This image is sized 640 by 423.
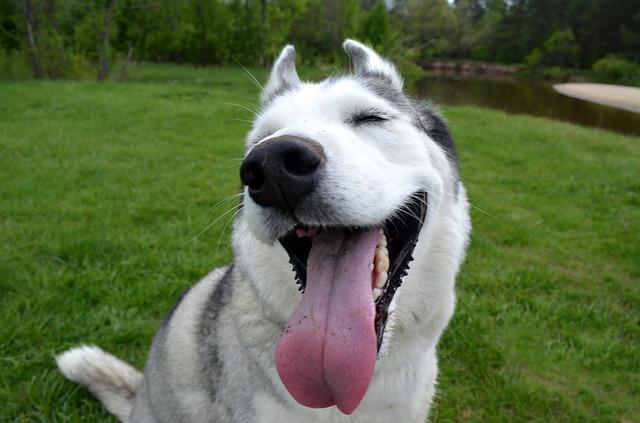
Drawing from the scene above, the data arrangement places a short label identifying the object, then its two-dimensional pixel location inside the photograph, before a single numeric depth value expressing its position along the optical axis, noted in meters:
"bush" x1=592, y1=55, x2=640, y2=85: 32.12
